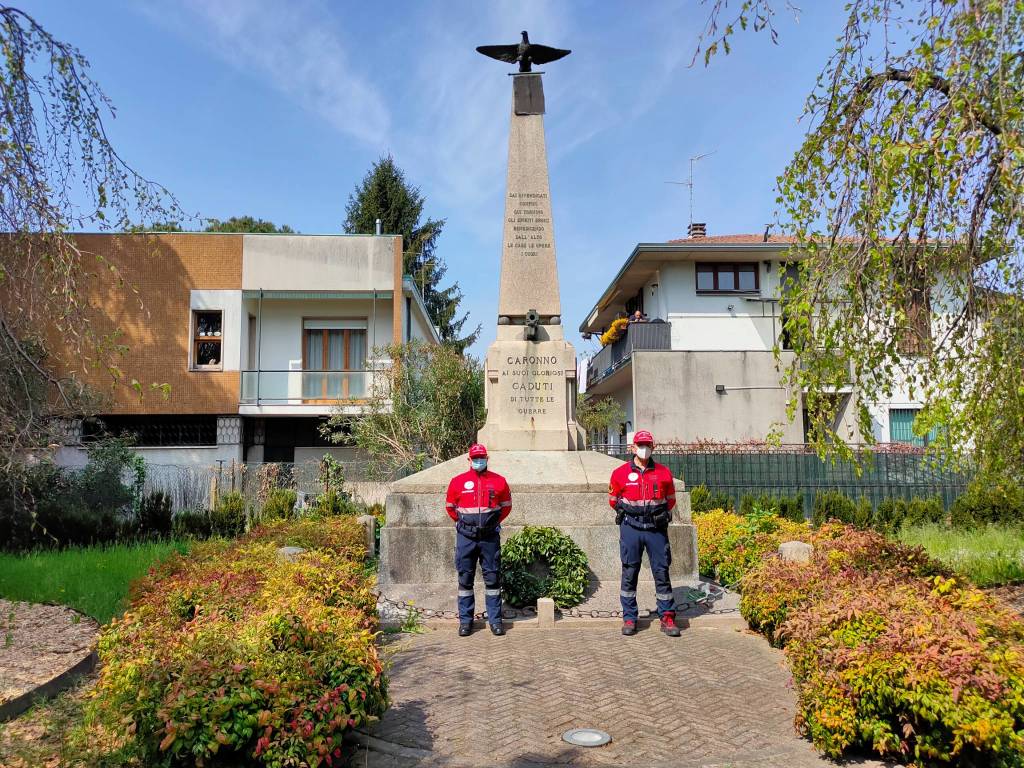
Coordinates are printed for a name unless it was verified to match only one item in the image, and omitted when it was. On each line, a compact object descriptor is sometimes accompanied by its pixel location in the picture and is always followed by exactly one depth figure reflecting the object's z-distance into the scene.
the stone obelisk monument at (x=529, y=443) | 8.98
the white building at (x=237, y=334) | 23.45
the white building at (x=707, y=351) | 24.70
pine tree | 41.03
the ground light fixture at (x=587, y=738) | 4.65
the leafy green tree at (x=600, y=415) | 26.16
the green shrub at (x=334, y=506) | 15.88
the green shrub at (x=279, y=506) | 16.38
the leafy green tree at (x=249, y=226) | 41.44
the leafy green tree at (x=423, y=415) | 20.92
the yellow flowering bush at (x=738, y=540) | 9.61
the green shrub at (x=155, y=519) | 14.92
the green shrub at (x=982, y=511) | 14.73
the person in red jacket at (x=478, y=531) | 7.67
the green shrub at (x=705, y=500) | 16.42
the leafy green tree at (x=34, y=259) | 5.06
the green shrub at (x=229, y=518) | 15.45
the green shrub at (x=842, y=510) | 15.69
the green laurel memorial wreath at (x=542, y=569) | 8.41
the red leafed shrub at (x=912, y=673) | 4.14
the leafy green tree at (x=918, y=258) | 5.42
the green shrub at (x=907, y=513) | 15.56
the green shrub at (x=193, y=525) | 15.03
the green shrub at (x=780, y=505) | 15.70
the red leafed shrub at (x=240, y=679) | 3.83
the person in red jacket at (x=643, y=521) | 7.62
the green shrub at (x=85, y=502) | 13.26
